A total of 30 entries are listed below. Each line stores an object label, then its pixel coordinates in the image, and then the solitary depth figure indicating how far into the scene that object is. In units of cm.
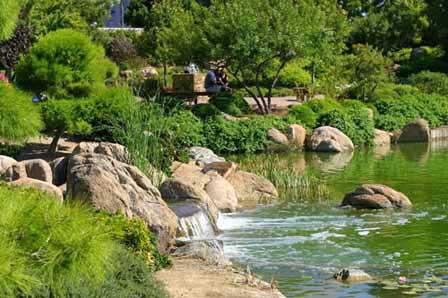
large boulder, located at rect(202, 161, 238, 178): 2083
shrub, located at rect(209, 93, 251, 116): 3320
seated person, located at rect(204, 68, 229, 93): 3703
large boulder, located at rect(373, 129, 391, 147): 3303
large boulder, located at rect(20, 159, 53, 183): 1747
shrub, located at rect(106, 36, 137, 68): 4791
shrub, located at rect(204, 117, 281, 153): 2953
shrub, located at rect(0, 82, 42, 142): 552
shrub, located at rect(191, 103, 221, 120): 3102
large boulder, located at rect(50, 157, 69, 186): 1811
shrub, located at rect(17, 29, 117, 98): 2042
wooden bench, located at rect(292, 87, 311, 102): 3841
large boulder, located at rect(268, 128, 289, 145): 3027
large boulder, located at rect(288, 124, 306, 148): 3083
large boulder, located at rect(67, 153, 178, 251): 1307
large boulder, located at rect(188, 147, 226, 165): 2467
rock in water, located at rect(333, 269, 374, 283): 1277
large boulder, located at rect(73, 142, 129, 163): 1819
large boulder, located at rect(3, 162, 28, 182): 1700
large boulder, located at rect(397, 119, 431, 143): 3391
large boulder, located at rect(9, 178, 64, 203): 1402
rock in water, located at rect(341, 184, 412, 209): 1903
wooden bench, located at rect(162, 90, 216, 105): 3478
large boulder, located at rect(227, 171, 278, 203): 2017
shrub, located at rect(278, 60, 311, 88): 4347
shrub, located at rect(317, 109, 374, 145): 3256
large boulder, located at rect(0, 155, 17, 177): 1786
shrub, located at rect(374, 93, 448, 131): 3456
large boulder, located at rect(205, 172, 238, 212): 1872
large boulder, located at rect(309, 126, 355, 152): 3066
